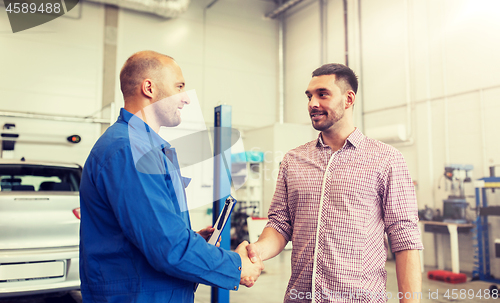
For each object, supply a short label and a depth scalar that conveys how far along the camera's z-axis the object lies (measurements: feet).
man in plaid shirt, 4.01
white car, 8.58
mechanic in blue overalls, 3.11
